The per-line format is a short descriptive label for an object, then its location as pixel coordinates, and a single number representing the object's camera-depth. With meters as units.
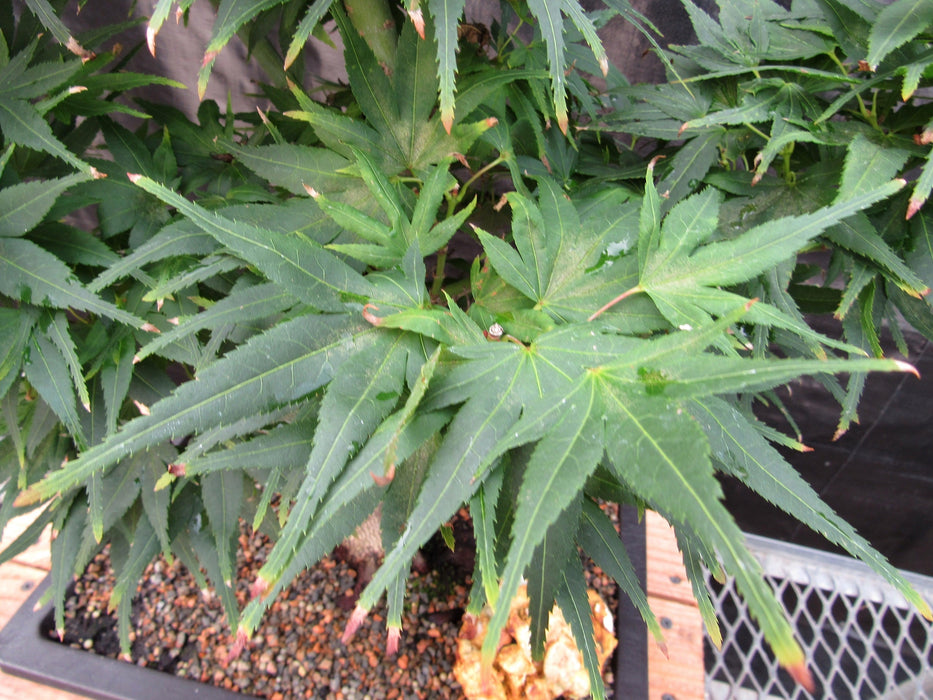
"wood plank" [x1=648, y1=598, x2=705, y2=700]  0.65
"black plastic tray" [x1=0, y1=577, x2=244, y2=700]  0.60
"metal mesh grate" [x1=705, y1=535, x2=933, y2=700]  0.71
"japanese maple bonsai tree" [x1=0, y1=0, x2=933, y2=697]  0.30
